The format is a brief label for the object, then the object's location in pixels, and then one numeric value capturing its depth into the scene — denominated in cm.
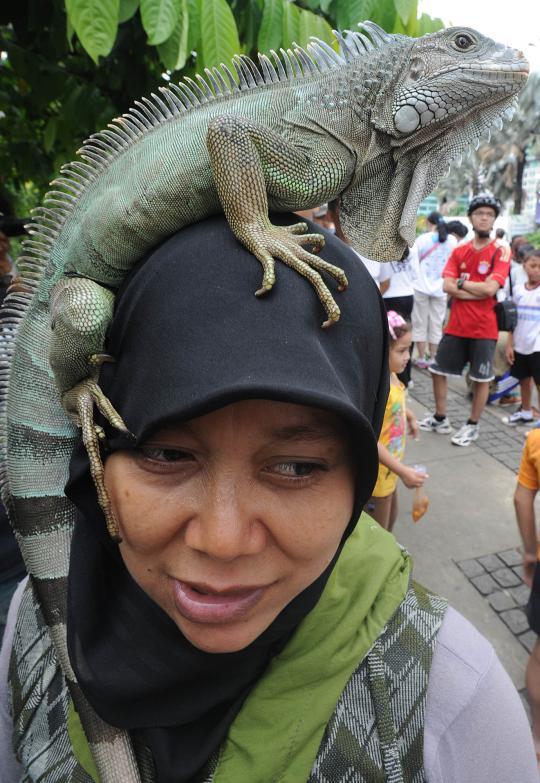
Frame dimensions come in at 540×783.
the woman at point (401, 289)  577
